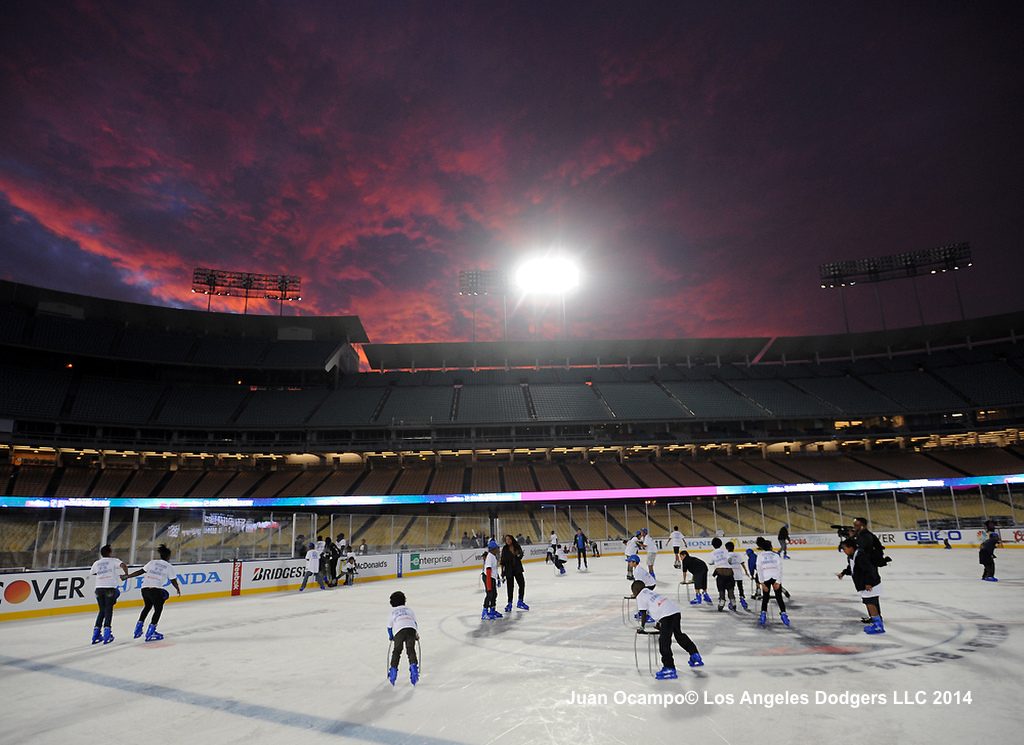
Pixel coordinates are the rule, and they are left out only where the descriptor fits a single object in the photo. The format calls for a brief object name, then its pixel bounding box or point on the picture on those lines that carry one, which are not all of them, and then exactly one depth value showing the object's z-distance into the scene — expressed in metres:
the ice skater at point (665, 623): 7.44
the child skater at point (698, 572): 14.08
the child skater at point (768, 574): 11.24
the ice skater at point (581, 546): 27.53
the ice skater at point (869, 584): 10.20
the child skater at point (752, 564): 13.99
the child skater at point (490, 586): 13.30
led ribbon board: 42.91
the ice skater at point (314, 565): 23.98
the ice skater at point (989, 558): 17.25
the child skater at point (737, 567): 13.69
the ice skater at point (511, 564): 14.27
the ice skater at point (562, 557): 25.16
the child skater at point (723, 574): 13.41
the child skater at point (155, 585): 11.75
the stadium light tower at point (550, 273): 53.06
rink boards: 16.56
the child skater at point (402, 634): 7.64
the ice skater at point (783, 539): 26.62
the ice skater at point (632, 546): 17.36
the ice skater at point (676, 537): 21.54
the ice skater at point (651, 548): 19.53
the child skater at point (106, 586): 11.90
